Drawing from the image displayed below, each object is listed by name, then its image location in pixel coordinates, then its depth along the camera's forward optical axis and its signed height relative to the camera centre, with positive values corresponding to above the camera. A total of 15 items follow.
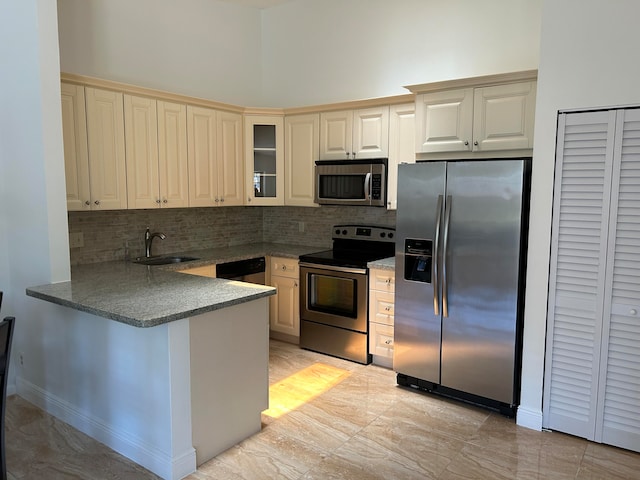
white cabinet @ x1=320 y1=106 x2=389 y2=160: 3.97 +0.59
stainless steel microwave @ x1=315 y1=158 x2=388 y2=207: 3.94 +0.15
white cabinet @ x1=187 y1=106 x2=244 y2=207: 4.06 +0.38
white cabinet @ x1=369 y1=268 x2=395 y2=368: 3.70 -0.93
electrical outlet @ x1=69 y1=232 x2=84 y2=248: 3.62 -0.34
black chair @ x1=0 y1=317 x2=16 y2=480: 1.64 -0.56
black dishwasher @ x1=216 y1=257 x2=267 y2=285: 4.11 -0.66
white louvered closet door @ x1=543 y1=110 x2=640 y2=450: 2.56 -0.46
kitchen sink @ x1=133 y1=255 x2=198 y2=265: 3.98 -0.55
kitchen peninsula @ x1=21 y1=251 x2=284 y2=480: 2.32 -0.93
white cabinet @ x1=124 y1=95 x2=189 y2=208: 3.59 +0.37
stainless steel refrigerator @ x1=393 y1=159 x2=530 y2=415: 2.92 -0.52
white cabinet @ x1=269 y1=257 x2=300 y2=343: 4.32 -0.98
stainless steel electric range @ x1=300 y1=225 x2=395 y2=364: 3.88 -0.84
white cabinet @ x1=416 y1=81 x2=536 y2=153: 3.05 +0.57
